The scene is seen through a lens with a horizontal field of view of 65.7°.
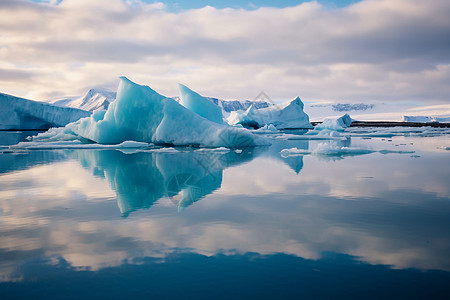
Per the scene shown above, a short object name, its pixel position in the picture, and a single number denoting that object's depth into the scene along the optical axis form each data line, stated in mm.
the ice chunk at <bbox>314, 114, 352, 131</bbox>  27370
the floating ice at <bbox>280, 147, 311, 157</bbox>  9031
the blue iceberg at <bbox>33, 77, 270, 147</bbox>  11211
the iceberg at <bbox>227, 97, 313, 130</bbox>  34391
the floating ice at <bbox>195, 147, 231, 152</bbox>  10000
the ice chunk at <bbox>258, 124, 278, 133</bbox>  27903
